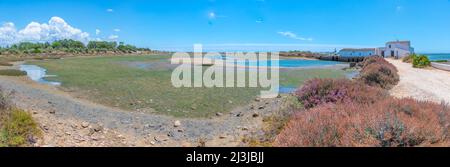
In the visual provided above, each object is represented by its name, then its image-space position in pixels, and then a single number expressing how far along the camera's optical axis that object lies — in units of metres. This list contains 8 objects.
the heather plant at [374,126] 4.39
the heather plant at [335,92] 9.31
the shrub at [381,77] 18.44
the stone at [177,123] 10.35
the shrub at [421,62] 35.38
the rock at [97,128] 9.02
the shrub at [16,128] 6.88
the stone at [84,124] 9.38
